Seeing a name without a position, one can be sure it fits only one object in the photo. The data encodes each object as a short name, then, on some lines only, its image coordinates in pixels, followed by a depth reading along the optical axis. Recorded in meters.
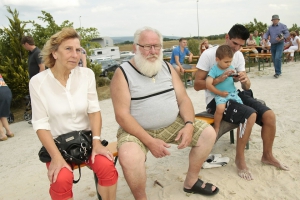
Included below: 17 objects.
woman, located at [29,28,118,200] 2.33
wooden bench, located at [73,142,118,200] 2.68
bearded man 2.68
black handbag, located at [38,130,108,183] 2.40
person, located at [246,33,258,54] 14.92
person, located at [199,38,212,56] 12.18
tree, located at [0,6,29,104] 8.84
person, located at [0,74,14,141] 5.41
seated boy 3.25
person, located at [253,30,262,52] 16.64
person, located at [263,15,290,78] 8.83
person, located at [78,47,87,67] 5.96
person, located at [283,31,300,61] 13.23
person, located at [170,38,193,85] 8.92
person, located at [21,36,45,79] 5.83
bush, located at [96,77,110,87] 11.24
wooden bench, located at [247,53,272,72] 11.13
